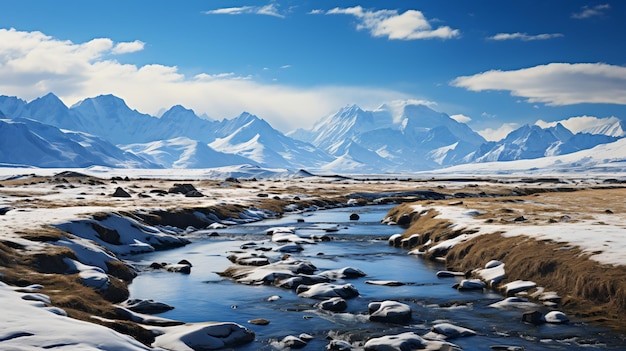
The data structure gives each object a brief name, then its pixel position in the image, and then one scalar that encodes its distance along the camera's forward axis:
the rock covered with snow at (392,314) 28.28
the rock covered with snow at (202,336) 23.61
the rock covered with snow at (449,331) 25.53
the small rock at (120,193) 106.04
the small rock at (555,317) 27.56
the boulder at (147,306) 30.17
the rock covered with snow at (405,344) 23.28
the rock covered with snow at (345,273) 40.03
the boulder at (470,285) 35.59
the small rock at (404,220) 78.31
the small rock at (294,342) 24.42
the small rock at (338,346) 23.75
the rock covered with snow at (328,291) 33.69
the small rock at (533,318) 27.53
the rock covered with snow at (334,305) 30.61
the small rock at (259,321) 28.06
